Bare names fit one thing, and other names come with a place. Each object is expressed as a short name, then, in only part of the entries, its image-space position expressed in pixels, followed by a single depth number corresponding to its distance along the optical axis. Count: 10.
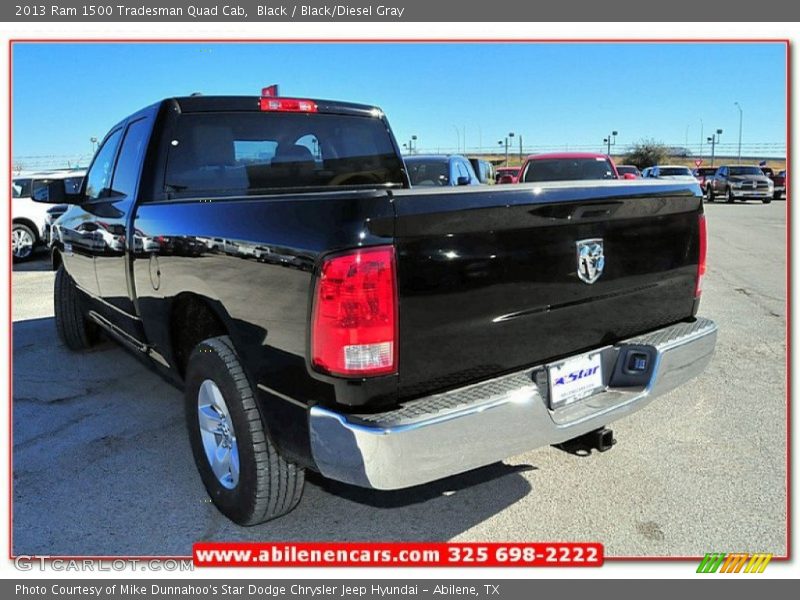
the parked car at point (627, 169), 29.18
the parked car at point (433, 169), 10.41
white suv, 12.75
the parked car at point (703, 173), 34.50
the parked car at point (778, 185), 32.27
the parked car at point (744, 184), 28.92
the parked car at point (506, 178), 18.20
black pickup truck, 2.20
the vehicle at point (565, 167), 12.14
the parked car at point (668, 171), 31.09
